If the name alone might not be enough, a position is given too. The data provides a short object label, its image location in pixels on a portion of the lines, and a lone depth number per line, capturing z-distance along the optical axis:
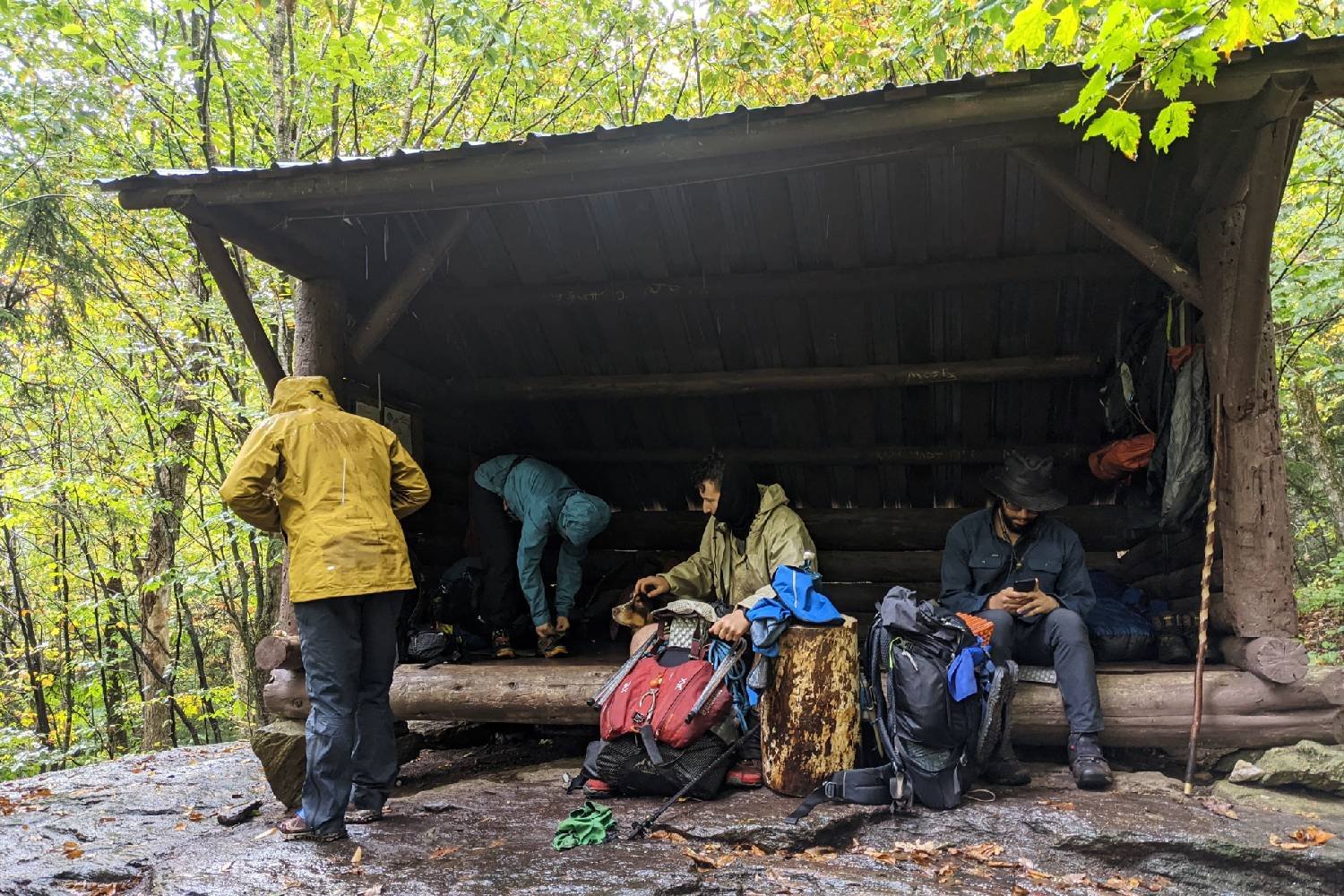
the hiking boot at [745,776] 3.99
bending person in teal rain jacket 5.53
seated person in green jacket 4.97
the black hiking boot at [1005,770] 3.92
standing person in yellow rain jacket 3.60
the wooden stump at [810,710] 3.83
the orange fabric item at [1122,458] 5.16
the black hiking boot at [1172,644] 4.75
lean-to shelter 3.85
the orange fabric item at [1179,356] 4.63
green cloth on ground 3.43
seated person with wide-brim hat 4.00
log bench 4.00
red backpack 3.87
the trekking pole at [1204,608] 3.83
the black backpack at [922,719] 3.62
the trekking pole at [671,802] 3.48
